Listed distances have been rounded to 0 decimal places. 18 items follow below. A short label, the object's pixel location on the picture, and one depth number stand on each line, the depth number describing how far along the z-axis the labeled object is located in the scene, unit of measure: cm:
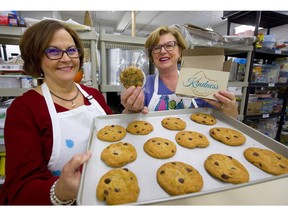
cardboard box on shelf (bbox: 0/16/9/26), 108
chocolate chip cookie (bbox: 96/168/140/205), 44
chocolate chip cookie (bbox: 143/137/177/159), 64
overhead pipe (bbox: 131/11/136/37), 184
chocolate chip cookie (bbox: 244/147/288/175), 55
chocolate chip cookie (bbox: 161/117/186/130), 83
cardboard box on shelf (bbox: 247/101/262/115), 219
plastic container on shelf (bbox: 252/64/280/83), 211
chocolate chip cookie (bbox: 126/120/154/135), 79
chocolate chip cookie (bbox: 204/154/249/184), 52
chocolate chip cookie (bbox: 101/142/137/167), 58
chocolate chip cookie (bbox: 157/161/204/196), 49
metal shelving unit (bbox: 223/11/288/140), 198
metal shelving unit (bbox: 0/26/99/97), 110
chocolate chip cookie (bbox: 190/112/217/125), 87
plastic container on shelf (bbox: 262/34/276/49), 200
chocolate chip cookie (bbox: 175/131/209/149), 70
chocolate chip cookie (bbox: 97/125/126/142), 72
